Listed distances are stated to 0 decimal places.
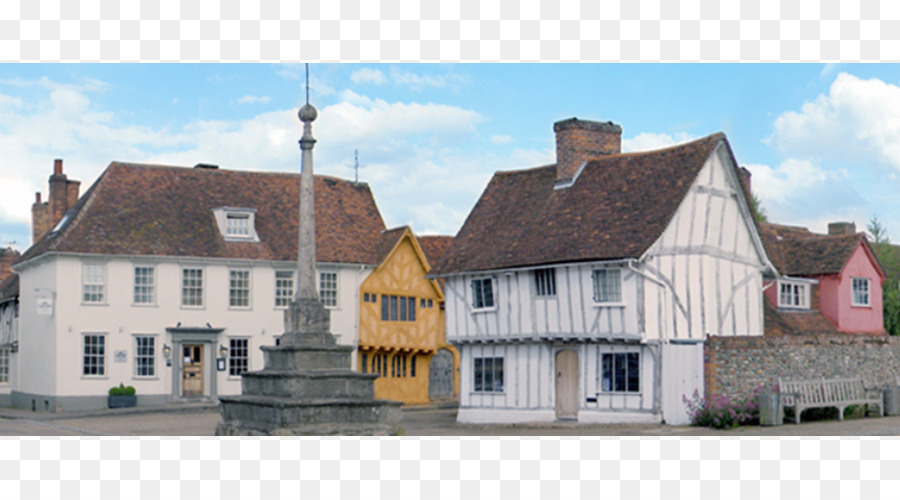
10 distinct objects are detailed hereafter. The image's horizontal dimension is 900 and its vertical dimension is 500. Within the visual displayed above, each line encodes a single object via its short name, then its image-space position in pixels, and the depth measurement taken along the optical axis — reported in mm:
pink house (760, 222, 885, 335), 34531
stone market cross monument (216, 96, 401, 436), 17969
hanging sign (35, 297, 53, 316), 33250
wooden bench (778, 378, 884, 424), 22734
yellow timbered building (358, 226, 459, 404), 38500
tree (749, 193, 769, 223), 49500
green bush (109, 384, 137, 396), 33500
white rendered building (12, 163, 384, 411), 33625
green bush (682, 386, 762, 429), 22395
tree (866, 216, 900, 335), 41938
